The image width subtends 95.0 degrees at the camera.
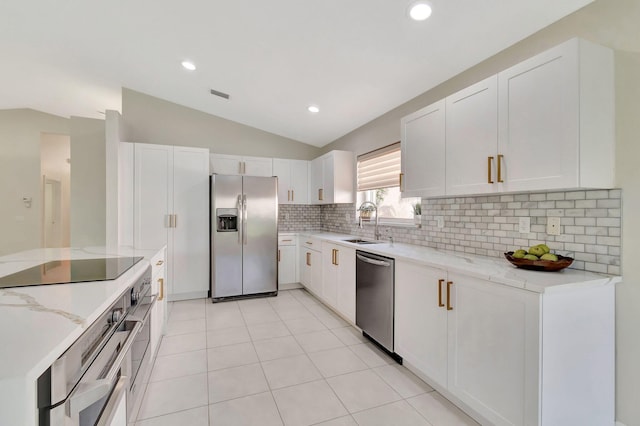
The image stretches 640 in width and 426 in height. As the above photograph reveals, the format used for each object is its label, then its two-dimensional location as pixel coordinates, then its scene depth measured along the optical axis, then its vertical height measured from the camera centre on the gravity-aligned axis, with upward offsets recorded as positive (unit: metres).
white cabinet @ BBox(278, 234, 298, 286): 4.46 -0.71
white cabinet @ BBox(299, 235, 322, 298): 3.89 -0.73
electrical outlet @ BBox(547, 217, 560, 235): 1.79 -0.08
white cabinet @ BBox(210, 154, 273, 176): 4.55 +0.74
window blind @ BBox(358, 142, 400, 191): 3.39 +0.55
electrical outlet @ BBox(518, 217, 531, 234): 1.95 -0.08
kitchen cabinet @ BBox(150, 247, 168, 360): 2.23 -0.77
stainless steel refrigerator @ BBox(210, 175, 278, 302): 3.96 -0.33
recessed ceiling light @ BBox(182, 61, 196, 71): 3.23 +1.64
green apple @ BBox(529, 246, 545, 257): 1.65 -0.22
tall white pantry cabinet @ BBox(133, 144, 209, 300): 3.81 +0.02
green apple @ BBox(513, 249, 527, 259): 1.70 -0.24
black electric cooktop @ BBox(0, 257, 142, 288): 1.36 -0.32
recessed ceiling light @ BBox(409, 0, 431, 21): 1.84 +1.30
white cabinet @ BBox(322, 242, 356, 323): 3.03 -0.75
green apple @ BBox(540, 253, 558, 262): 1.58 -0.24
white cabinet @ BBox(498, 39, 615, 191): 1.46 +0.50
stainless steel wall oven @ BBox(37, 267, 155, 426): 0.74 -0.53
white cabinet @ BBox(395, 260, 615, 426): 1.37 -0.72
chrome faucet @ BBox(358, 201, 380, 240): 3.47 -0.14
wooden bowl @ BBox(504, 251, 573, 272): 1.55 -0.28
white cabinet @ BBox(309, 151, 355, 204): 4.20 +0.51
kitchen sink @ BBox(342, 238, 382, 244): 3.35 -0.34
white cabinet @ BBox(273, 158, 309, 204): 4.81 +0.53
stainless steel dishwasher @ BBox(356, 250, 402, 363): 2.42 -0.76
